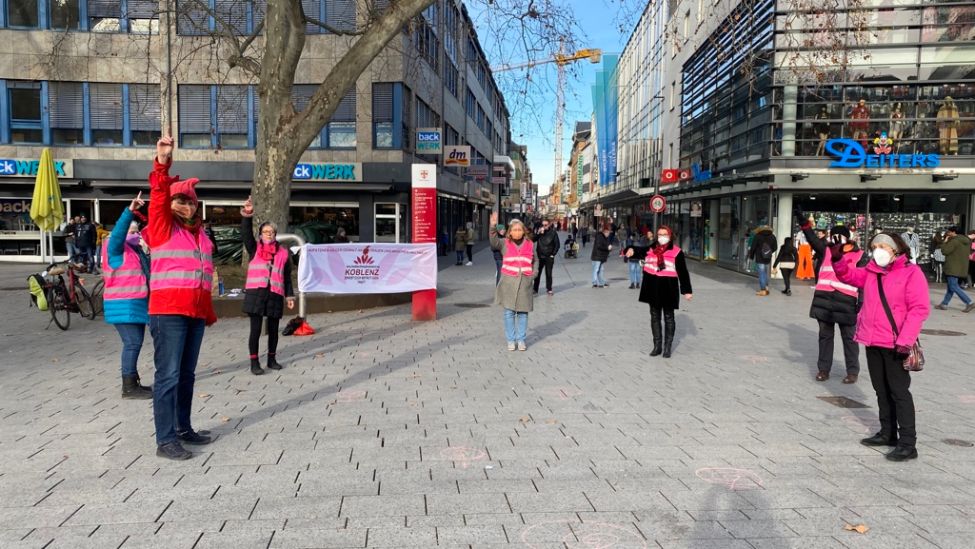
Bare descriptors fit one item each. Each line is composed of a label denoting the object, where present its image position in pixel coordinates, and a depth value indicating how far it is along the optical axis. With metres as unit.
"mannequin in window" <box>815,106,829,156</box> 20.66
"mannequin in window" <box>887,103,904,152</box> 20.31
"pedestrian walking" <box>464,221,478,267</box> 24.78
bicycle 10.41
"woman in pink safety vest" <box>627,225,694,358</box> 8.65
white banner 11.87
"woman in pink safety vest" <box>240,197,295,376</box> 7.49
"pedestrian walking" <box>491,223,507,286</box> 17.27
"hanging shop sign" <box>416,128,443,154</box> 23.70
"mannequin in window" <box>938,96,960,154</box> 20.17
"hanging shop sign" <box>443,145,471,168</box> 26.56
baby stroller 31.31
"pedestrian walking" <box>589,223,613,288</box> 17.98
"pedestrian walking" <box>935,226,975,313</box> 13.33
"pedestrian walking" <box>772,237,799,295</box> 16.59
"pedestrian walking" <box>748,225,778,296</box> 16.53
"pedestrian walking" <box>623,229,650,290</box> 18.25
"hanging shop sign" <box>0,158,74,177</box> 23.16
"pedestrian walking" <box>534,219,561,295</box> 16.43
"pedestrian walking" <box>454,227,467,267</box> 24.25
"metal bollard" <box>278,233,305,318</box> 10.40
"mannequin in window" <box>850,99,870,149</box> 20.36
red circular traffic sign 26.94
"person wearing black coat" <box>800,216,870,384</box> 7.39
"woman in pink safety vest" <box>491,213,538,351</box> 8.95
